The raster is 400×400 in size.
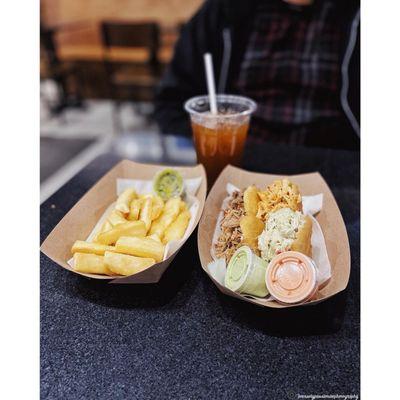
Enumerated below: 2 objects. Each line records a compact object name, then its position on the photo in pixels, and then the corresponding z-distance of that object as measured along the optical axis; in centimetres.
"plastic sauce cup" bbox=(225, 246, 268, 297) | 86
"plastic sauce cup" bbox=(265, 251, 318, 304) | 83
